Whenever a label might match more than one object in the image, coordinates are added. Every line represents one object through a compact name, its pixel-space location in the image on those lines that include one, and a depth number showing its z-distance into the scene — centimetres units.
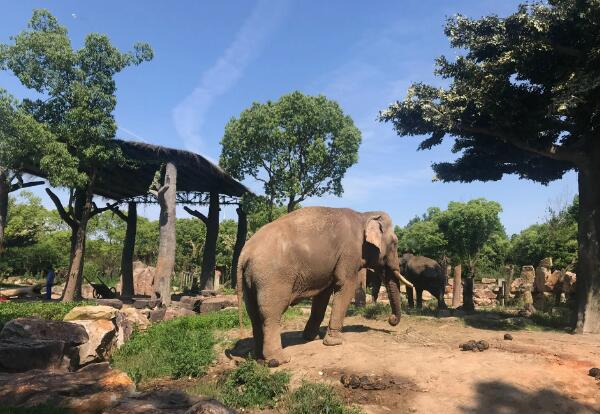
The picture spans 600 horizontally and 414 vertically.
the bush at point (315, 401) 642
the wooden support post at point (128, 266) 2608
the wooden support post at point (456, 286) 2020
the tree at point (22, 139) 1695
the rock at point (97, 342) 912
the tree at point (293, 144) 2406
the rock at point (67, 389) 539
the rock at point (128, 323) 1144
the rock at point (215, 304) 1706
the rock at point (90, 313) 1139
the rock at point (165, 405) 472
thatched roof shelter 1995
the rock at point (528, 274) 2193
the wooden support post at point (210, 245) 2533
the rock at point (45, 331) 893
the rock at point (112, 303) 1580
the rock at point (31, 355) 761
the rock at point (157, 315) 1521
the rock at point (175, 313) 1569
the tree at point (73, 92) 1775
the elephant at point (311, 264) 838
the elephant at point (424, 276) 1769
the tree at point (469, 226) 3503
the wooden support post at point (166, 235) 1873
